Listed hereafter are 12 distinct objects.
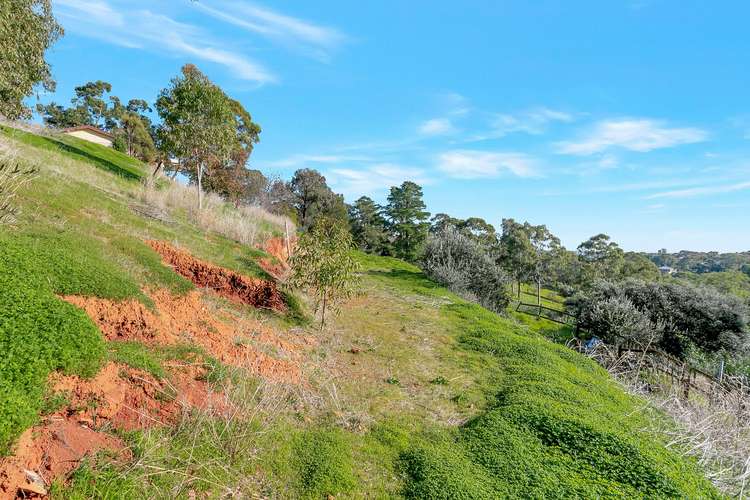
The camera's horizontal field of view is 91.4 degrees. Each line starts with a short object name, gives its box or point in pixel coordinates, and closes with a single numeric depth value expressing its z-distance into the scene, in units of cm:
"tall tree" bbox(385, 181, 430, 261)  3722
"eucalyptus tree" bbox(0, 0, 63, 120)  912
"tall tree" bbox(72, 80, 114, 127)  5034
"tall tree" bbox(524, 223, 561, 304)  3566
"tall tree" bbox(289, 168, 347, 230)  3114
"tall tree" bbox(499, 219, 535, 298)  3525
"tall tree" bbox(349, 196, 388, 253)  3703
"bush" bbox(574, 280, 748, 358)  1703
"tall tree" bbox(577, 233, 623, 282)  3547
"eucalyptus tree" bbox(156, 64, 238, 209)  1386
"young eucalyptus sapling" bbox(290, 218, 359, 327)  780
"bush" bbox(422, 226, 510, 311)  1848
